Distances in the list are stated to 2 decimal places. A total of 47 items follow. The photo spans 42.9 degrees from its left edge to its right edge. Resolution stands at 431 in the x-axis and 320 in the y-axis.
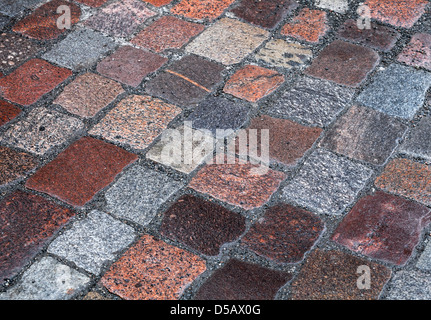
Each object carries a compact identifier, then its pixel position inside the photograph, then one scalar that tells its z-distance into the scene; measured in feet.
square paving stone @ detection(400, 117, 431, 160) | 8.34
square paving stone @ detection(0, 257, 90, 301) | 6.61
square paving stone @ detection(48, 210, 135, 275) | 6.97
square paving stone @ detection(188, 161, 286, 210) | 7.71
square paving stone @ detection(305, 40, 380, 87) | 9.57
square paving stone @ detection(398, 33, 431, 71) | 9.91
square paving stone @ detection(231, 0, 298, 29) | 10.83
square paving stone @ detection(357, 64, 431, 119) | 9.06
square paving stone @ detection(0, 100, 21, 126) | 8.85
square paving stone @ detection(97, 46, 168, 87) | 9.55
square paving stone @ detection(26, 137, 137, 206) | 7.75
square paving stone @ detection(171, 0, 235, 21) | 10.97
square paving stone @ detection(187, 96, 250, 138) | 8.71
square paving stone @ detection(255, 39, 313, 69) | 9.88
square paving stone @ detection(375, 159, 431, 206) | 7.77
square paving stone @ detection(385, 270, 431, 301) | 6.63
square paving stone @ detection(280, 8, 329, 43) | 10.44
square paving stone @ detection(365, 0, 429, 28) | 10.78
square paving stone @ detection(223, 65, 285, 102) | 9.26
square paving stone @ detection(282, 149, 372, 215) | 7.65
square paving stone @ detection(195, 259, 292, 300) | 6.61
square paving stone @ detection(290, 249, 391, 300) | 6.62
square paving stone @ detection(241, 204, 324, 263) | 7.07
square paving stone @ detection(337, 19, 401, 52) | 10.27
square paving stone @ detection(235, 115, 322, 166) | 8.28
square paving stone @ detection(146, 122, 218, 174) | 8.16
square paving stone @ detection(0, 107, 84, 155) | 8.45
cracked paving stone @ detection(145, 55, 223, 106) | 9.23
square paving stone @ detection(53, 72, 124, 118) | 8.98
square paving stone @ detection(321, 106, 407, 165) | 8.33
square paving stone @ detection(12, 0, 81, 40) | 10.53
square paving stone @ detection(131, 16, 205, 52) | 10.23
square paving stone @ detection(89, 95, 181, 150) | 8.52
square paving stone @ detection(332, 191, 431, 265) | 7.08
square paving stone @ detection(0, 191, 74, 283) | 6.98
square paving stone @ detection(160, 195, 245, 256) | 7.17
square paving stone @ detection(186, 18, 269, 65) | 10.01
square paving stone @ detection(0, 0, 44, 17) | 11.06
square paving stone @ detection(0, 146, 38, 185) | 7.98
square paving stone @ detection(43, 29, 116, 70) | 9.87
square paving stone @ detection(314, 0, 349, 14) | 11.12
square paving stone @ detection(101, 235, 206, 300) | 6.66
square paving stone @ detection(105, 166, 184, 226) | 7.51
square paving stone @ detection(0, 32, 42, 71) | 9.89
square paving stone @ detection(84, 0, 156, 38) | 10.59
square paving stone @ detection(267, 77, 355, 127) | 8.89
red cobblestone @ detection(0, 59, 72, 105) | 9.22
